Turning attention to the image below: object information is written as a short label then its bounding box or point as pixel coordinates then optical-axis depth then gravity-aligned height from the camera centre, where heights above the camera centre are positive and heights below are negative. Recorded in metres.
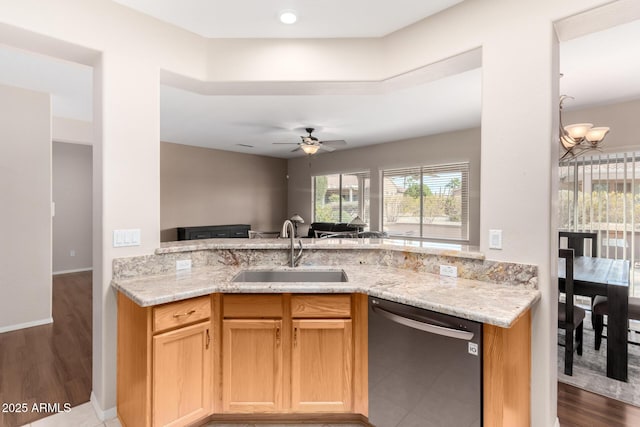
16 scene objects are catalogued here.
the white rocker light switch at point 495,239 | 1.91 -0.16
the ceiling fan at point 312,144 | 5.17 +1.07
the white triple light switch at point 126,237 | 2.08 -0.18
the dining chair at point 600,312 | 2.66 -0.85
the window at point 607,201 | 3.91 +0.14
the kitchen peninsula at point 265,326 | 1.70 -0.66
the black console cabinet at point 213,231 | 6.73 -0.46
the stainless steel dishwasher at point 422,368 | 1.49 -0.79
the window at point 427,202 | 5.83 +0.18
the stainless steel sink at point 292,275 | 2.40 -0.48
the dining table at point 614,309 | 2.53 -0.76
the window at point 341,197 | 7.36 +0.33
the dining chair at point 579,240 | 3.88 -0.34
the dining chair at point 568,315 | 2.53 -0.86
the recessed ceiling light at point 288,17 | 2.19 +1.33
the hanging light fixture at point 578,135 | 2.95 +0.72
